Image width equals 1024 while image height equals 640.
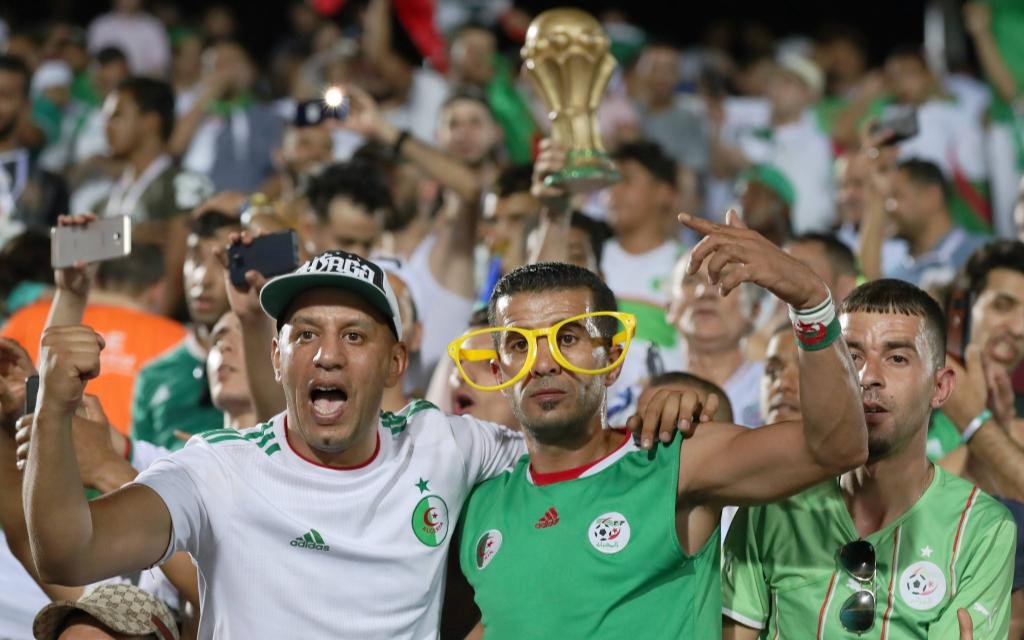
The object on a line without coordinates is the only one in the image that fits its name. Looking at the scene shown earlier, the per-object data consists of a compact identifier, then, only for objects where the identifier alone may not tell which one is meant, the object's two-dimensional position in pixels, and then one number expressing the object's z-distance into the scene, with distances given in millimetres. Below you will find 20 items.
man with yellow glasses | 3365
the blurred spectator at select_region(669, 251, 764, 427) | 6242
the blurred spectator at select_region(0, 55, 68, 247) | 8812
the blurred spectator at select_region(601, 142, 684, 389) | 7121
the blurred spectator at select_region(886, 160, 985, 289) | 8039
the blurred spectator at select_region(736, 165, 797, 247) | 8352
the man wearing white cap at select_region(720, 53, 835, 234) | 10547
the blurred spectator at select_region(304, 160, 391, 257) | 7270
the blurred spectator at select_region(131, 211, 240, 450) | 6035
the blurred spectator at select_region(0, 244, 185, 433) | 6309
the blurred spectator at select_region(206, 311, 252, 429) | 5223
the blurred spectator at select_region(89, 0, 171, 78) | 12484
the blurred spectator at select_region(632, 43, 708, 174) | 11047
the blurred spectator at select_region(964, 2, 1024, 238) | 10156
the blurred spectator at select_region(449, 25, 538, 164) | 10055
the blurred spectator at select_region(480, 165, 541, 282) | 7203
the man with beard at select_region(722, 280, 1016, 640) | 3789
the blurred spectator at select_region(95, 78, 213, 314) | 8570
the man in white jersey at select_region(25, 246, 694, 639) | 3576
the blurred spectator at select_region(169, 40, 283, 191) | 10273
